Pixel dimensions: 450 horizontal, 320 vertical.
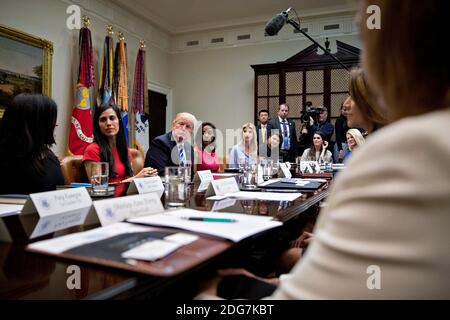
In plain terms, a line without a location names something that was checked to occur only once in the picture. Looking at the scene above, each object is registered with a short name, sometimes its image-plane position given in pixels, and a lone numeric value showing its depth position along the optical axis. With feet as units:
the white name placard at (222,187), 4.75
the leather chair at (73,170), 7.92
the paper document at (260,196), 4.43
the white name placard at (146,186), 4.84
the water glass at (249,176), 5.85
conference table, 1.68
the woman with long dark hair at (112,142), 8.43
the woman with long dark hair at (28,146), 5.24
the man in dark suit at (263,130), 19.72
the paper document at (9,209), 3.42
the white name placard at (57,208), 2.88
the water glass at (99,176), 4.98
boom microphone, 7.98
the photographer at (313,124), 18.92
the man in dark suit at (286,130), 19.61
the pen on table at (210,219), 2.89
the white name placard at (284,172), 7.95
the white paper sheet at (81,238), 2.17
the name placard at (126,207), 2.76
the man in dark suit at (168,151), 9.27
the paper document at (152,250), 1.96
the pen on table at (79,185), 5.81
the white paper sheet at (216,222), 2.51
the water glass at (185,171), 4.39
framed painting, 13.37
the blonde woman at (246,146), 14.46
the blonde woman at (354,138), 12.36
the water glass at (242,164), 6.09
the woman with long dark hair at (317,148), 16.22
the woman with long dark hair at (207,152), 10.79
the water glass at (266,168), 7.21
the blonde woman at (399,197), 1.36
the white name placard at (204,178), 5.59
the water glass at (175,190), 3.89
